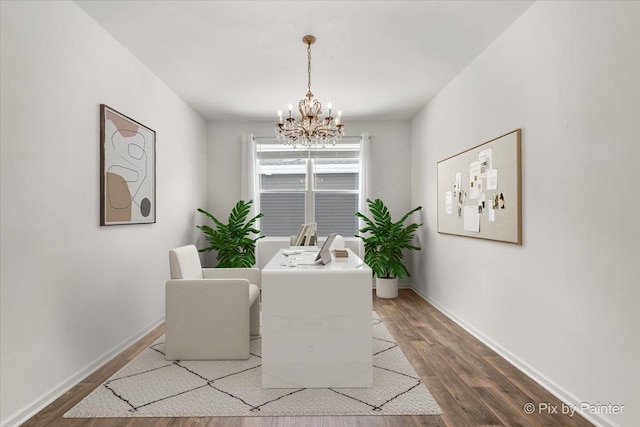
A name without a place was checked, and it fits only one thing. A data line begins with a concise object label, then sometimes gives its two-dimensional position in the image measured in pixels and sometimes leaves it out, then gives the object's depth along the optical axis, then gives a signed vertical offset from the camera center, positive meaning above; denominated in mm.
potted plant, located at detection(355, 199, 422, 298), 5289 -436
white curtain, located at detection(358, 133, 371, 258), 5879 +648
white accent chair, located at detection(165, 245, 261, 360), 2934 -794
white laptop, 2619 -280
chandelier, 3402 +786
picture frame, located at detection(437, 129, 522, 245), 2905 +220
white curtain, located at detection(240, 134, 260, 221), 5863 +688
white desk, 2418 -624
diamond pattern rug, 2197 -1119
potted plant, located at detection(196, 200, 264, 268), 5309 -341
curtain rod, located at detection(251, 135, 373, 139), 5988 +1223
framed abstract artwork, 3018 +392
